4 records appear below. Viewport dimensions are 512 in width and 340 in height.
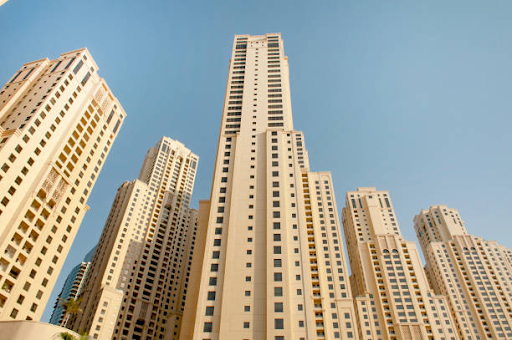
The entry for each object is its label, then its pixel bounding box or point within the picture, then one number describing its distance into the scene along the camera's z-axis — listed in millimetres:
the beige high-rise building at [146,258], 91750
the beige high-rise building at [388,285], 89500
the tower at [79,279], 162475
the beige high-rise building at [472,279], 100125
